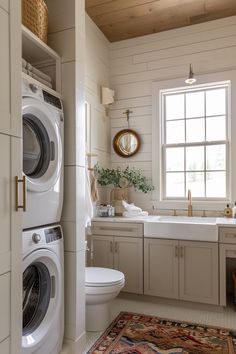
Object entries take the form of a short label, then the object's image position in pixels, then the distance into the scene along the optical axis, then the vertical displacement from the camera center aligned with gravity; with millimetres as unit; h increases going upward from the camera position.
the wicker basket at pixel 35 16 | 1734 +1031
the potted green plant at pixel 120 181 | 3277 -43
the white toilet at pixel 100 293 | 2141 -892
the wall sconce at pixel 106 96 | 3419 +998
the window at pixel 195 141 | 3244 +430
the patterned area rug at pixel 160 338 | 2000 -1236
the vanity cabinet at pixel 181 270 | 2588 -885
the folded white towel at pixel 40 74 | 1752 +691
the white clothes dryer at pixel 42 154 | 1593 +152
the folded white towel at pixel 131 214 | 3092 -411
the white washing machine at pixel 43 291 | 1585 -705
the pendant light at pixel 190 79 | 3028 +1074
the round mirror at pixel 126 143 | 3518 +443
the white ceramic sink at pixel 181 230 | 2586 -505
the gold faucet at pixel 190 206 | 3199 -330
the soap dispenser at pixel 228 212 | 2990 -373
